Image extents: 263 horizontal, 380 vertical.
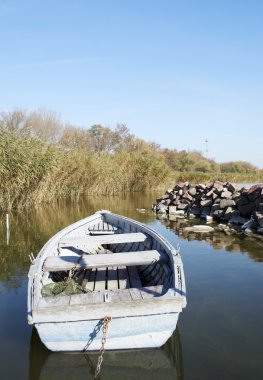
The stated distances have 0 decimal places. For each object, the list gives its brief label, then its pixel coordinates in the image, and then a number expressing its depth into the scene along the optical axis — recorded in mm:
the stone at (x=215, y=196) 16641
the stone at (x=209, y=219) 15341
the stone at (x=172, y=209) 18561
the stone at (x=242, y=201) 14408
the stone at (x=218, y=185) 17159
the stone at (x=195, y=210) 17716
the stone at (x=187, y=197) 19156
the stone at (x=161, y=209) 18781
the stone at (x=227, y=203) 15209
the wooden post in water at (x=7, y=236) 10934
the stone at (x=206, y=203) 16828
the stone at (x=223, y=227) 13216
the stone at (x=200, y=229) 13012
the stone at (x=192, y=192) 19375
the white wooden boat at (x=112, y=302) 3723
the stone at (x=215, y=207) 15878
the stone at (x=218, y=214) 15255
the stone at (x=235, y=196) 15206
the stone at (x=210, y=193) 17081
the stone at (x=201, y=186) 18570
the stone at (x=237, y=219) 13984
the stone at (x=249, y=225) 12689
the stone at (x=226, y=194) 16080
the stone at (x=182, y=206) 18859
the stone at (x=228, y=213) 14859
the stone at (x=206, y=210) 16781
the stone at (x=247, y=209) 13930
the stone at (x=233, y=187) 16672
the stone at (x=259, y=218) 12061
